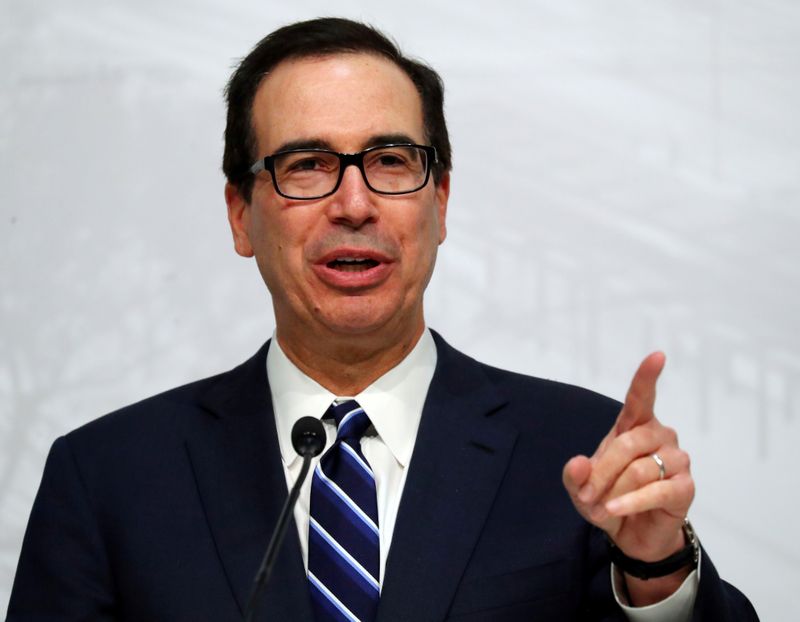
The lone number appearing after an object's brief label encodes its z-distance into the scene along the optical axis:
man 3.03
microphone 2.84
